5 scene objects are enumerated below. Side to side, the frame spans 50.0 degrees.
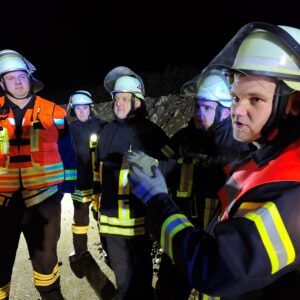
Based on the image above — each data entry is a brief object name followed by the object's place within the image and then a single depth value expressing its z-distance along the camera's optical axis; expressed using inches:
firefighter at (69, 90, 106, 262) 165.0
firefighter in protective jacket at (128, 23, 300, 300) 35.5
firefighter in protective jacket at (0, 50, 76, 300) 109.2
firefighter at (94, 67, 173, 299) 111.7
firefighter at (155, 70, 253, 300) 100.1
